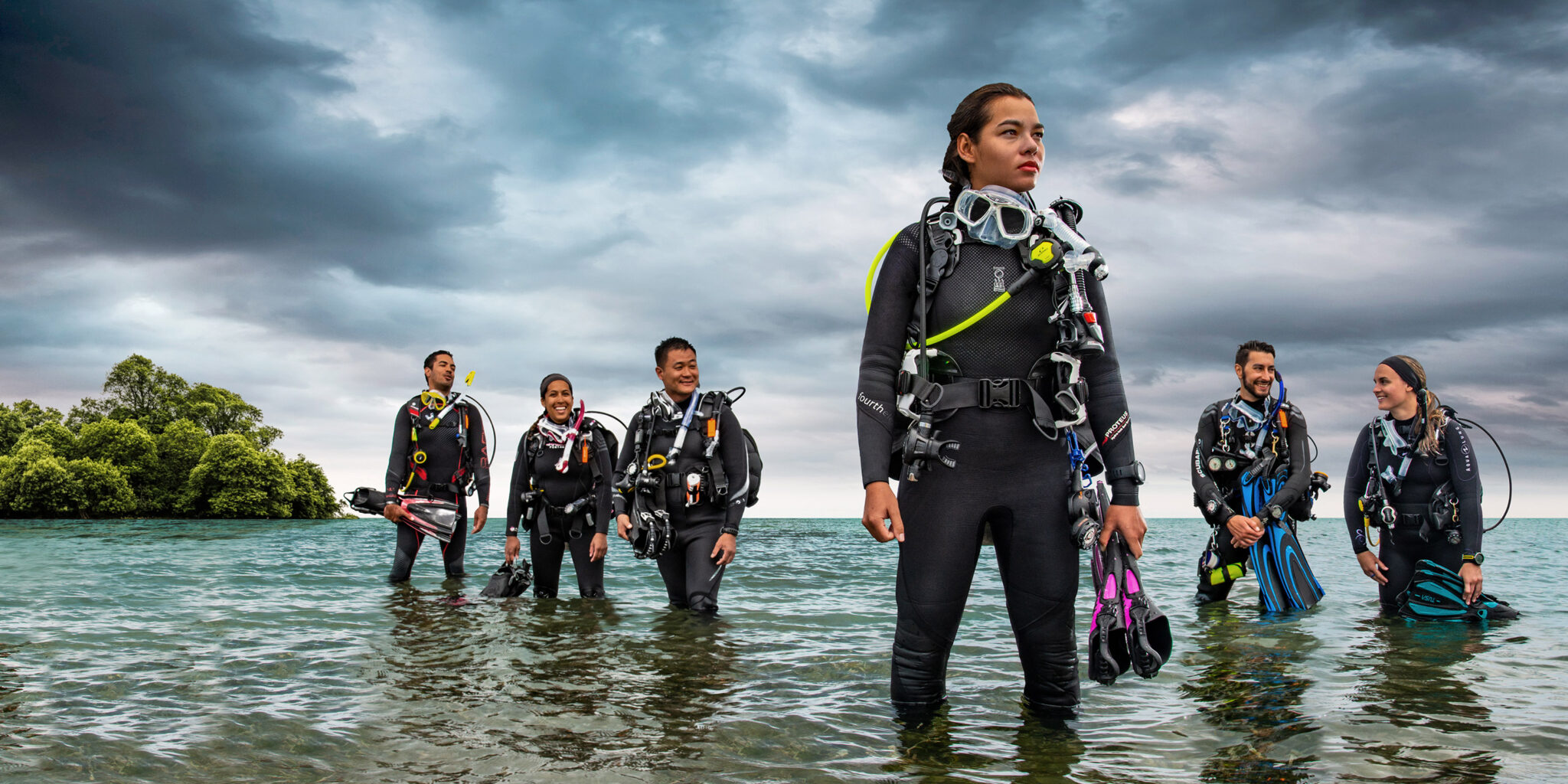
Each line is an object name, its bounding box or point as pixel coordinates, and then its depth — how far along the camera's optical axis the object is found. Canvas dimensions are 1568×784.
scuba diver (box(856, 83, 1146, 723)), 3.39
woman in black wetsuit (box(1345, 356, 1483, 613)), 7.31
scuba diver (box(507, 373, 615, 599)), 8.88
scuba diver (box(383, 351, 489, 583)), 10.12
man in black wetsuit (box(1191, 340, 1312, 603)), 8.16
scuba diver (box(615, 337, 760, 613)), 7.38
